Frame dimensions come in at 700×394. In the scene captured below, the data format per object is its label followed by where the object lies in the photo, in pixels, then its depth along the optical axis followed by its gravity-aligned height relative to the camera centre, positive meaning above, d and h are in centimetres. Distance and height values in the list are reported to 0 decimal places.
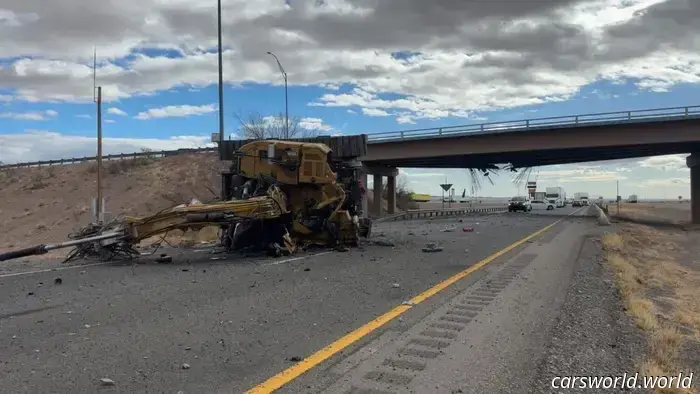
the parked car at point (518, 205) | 6303 -181
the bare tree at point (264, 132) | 4681 +490
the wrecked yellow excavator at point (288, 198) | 1492 -24
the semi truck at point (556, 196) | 9855 -127
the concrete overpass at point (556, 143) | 4156 +375
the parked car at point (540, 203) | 9228 -245
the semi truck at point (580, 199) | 10644 -203
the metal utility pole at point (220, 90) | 2498 +458
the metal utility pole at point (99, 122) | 2819 +349
